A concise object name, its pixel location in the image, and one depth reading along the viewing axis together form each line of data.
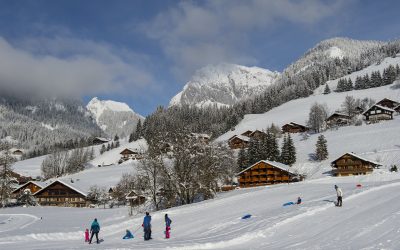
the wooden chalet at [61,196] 96.68
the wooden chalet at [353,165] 80.88
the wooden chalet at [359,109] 148.69
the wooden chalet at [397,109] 137.00
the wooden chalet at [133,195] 83.34
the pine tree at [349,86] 196.50
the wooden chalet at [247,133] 151.38
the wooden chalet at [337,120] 134.00
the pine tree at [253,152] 97.94
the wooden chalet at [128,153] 153.50
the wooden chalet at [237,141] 135.59
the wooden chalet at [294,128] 141.88
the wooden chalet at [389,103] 137.75
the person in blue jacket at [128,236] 26.61
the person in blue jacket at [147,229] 23.31
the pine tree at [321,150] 95.88
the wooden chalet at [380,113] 128.25
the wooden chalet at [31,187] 103.94
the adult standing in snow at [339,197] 28.73
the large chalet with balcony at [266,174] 83.88
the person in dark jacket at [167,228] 23.72
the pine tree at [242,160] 98.93
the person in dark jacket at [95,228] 26.09
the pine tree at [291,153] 96.94
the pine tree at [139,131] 190.12
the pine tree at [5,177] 78.12
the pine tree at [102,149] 186.80
